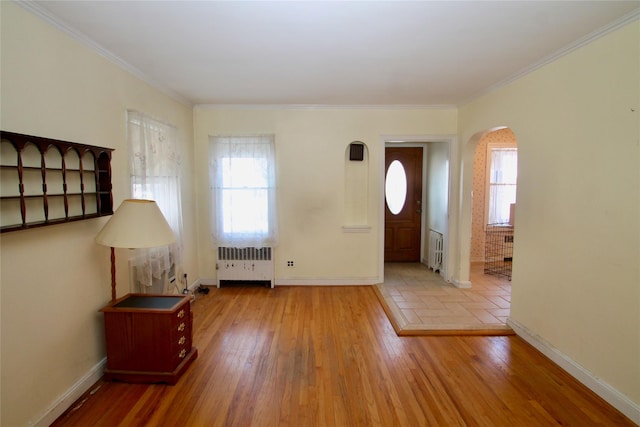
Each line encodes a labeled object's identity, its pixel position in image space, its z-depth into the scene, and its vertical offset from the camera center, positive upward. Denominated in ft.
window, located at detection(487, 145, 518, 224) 17.72 +0.52
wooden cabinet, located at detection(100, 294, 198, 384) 7.36 -3.64
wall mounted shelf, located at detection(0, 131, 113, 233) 5.37 +0.18
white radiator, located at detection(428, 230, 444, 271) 15.78 -3.06
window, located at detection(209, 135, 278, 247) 13.71 +0.16
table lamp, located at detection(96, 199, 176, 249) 6.89 -0.86
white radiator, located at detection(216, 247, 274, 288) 14.32 -3.43
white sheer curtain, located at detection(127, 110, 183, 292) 9.14 +0.30
